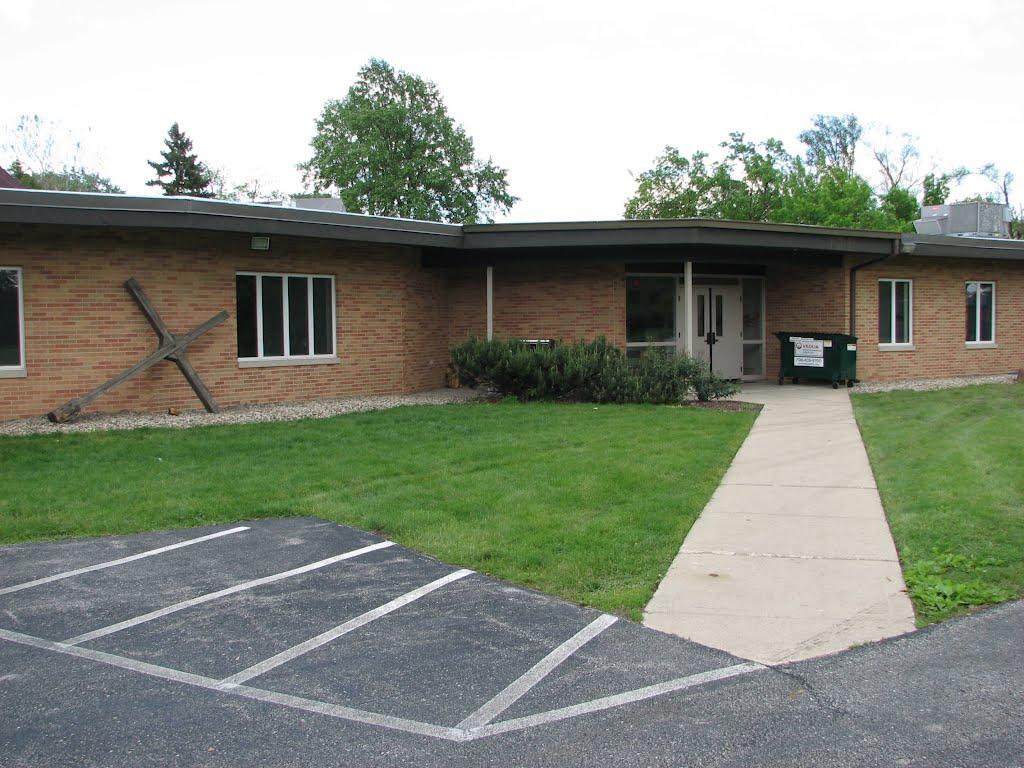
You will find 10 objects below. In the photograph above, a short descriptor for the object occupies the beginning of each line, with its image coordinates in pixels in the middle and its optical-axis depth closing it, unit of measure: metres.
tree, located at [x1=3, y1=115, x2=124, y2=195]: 48.44
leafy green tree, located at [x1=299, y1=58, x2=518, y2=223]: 50.22
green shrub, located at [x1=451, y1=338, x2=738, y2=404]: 15.34
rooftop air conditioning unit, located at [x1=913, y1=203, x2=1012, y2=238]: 24.61
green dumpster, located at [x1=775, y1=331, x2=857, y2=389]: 17.97
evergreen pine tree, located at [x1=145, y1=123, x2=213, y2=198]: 61.91
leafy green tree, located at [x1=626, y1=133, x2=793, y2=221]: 52.91
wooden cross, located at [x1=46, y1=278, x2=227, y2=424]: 13.60
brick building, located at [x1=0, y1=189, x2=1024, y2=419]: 13.45
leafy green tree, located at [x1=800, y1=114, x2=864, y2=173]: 69.19
